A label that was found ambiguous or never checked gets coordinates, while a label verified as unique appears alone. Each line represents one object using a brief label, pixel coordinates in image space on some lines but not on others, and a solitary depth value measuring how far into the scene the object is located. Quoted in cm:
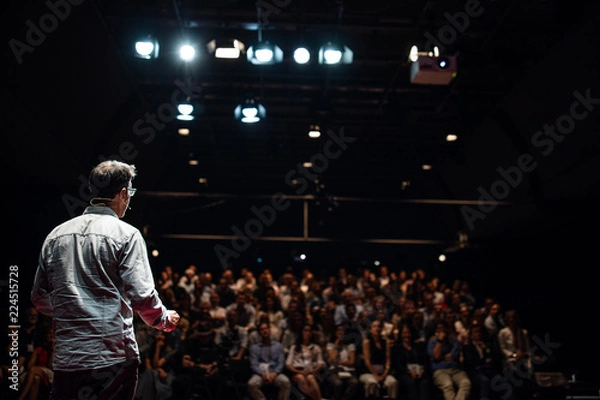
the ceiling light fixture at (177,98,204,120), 736
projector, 608
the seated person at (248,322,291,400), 607
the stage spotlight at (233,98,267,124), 721
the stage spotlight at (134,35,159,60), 595
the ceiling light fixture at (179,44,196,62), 621
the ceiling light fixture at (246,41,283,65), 605
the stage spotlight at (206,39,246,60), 621
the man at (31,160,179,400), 171
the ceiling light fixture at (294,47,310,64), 622
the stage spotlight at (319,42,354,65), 607
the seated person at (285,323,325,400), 609
